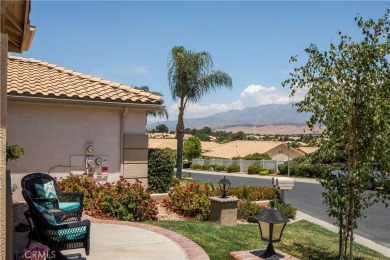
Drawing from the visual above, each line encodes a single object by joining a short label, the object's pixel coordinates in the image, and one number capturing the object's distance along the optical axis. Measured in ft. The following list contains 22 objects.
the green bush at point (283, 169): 148.25
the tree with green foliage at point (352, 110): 24.59
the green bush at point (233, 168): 166.71
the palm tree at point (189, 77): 100.68
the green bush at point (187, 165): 194.23
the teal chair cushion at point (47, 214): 18.74
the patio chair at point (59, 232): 18.21
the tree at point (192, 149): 191.72
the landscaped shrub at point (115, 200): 34.12
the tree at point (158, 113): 148.66
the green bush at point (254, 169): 156.25
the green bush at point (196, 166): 184.24
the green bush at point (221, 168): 174.60
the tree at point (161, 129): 504.51
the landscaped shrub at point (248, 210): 43.47
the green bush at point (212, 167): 178.94
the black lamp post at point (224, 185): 37.52
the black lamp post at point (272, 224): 16.97
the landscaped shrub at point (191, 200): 39.70
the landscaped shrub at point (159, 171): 51.78
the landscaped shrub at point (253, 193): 50.69
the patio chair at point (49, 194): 26.05
